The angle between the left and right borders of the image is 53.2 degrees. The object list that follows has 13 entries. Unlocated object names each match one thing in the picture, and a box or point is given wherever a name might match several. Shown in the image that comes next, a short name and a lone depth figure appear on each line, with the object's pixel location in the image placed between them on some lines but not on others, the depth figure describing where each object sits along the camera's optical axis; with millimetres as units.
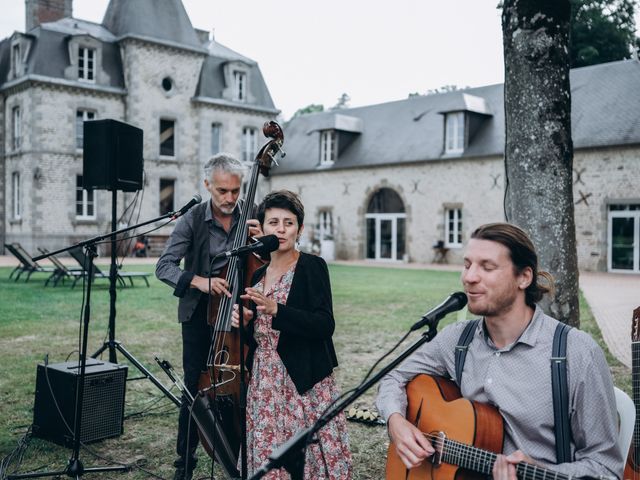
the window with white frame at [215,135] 30016
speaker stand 4406
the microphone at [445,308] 2268
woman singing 3205
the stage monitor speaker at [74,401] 4262
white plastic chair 2367
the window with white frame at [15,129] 27016
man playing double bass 3738
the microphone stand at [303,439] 2107
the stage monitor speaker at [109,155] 4824
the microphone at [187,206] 3834
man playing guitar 2223
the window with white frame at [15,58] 26528
